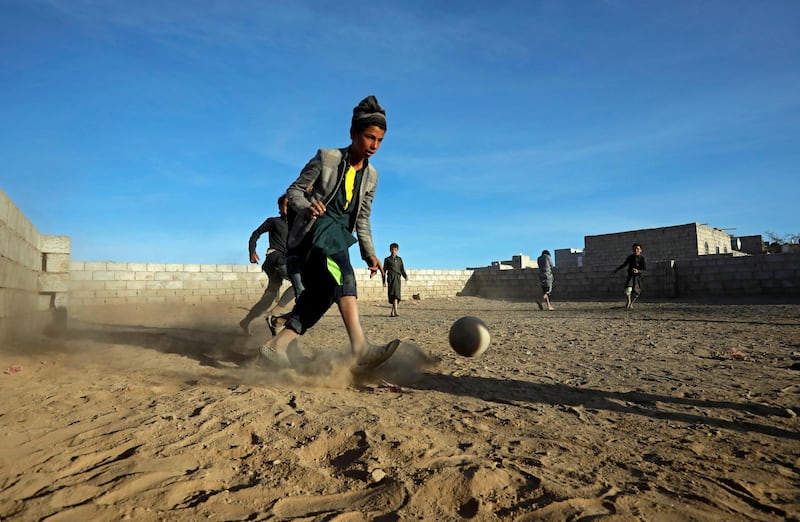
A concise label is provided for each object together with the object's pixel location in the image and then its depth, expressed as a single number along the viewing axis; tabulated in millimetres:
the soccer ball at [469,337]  3877
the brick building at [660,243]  24375
